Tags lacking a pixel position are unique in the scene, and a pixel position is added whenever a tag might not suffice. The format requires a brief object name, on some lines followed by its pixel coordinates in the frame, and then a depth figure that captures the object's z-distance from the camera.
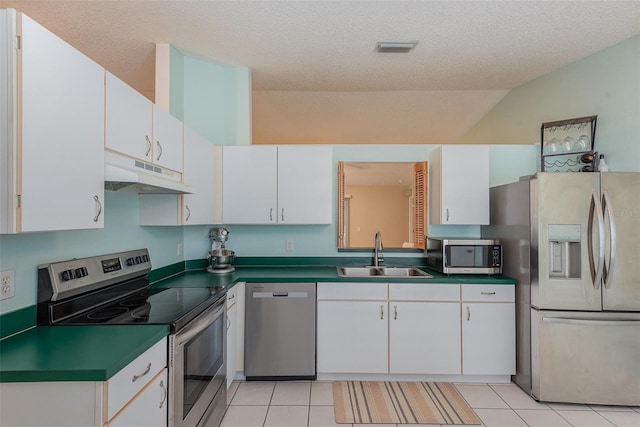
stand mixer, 2.99
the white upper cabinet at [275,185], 3.04
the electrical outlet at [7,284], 1.39
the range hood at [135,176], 1.59
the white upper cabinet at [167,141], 2.04
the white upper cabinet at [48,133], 1.11
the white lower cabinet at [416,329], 2.70
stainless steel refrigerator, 2.37
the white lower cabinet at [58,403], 1.11
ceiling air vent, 2.64
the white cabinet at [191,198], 2.42
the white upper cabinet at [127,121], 1.60
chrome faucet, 3.26
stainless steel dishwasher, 2.70
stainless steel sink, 3.18
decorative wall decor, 2.84
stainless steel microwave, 2.80
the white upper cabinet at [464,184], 3.02
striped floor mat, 2.25
